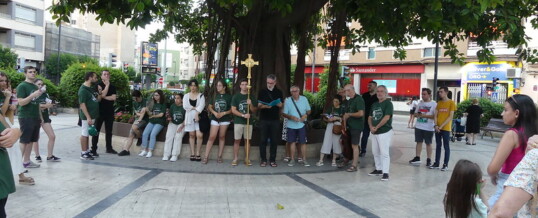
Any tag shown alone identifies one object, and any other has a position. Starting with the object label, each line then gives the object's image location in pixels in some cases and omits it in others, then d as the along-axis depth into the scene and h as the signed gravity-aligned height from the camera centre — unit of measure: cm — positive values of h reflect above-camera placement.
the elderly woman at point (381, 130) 754 -56
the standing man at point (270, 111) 823 -30
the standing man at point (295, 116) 845 -39
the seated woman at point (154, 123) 909 -69
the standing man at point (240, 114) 845 -39
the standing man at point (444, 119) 859 -36
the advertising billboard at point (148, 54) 2009 +191
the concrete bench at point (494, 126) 1512 -82
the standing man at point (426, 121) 888 -41
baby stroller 1517 -101
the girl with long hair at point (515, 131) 295 -19
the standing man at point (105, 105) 877 -33
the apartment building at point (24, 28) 4303 +646
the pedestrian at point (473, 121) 1380 -59
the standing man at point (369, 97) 984 +7
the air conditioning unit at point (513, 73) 2618 +209
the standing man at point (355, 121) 823 -44
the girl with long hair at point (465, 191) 269 -59
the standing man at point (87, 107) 831 -36
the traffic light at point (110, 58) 2793 +220
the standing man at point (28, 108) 705 -37
